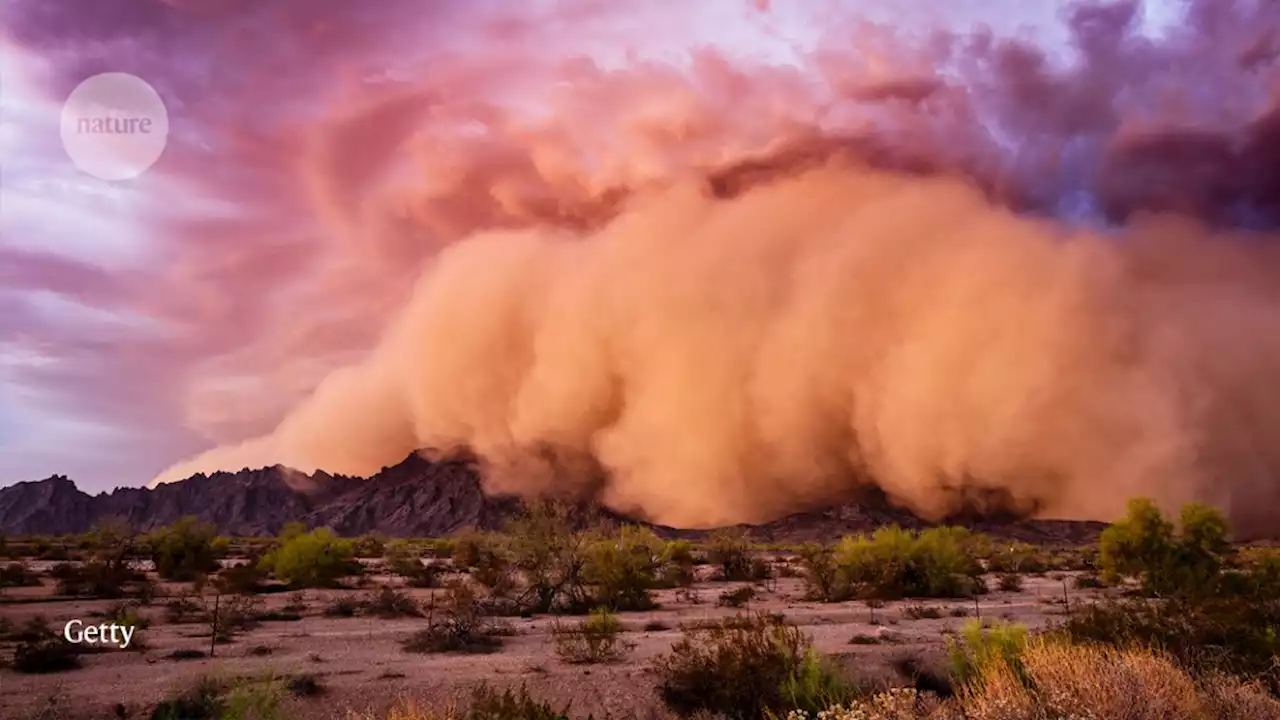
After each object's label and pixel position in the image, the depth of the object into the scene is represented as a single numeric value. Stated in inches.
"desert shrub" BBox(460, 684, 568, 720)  489.1
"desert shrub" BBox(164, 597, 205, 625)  1181.7
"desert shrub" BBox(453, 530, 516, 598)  1493.0
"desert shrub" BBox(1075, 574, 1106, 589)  1756.9
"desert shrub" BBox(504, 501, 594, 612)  1380.4
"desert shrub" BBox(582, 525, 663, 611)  1414.9
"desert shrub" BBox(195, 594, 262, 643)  1049.8
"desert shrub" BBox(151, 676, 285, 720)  584.7
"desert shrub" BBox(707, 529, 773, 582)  2150.6
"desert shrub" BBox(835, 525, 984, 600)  1630.2
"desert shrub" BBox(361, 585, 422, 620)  1278.5
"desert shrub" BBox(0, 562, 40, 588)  1705.2
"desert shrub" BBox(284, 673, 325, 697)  685.3
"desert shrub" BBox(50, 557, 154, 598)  1519.4
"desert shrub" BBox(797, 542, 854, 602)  1585.9
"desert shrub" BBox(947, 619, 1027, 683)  578.6
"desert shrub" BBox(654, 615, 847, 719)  574.6
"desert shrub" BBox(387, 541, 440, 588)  1763.0
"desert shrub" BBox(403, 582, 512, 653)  951.0
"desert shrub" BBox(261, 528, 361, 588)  1769.2
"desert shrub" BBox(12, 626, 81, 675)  818.2
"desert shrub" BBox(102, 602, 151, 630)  1074.1
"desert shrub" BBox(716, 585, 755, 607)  1416.2
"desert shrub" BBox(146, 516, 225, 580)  1929.1
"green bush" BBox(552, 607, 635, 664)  842.2
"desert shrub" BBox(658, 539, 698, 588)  1845.5
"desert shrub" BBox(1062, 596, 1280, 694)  562.9
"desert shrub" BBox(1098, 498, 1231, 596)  1646.2
